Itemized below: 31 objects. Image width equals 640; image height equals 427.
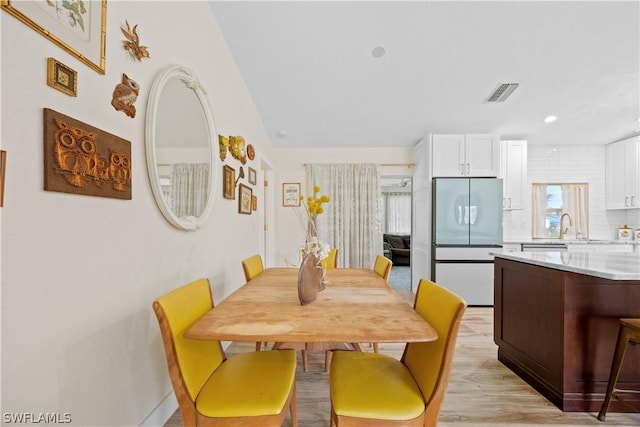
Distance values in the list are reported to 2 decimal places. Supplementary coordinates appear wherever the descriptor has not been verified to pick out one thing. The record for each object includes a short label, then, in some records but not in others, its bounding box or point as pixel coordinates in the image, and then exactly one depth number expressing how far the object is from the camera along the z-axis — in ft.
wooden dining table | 3.26
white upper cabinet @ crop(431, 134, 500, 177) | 12.41
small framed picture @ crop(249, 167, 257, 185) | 10.59
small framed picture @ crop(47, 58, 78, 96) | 2.94
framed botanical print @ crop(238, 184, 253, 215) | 9.43
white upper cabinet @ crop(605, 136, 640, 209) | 12.94
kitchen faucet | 14.32
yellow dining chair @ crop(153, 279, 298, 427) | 3.33
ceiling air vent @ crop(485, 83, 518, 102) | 9.94
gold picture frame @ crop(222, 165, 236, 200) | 7.89
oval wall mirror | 4.76
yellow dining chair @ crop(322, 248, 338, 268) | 9.33
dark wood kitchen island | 5.40
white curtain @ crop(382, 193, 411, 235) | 28.22
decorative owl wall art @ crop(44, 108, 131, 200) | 2.93
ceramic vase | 4.44
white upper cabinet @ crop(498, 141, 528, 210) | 13.29
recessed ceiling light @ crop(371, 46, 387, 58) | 8.70
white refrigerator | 11.96
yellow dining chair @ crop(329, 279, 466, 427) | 3.34
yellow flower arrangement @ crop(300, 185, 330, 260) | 4.82
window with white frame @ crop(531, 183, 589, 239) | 14.40
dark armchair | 22.70
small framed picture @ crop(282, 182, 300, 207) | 14.84
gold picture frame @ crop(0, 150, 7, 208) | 2.47
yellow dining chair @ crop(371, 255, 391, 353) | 6.82
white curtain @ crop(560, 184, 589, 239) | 14.40
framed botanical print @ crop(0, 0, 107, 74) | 2.73
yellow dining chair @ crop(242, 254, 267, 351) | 6.64
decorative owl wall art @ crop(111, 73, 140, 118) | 3.92
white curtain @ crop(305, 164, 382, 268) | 14.44
